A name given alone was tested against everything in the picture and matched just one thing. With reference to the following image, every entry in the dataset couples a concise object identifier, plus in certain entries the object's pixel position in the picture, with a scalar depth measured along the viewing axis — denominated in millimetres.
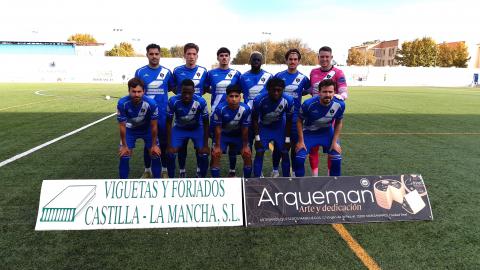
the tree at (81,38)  97438
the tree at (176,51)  92500
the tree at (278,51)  74375
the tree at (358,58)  85188
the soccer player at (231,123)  4262
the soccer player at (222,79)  4977
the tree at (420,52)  70688
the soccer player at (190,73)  4969
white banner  3340
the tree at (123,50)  77125
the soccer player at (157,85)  4965
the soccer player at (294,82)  4773
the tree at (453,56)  71962
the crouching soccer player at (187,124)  4383
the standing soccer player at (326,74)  4855
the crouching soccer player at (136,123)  4254
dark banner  3537
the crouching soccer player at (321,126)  4336
